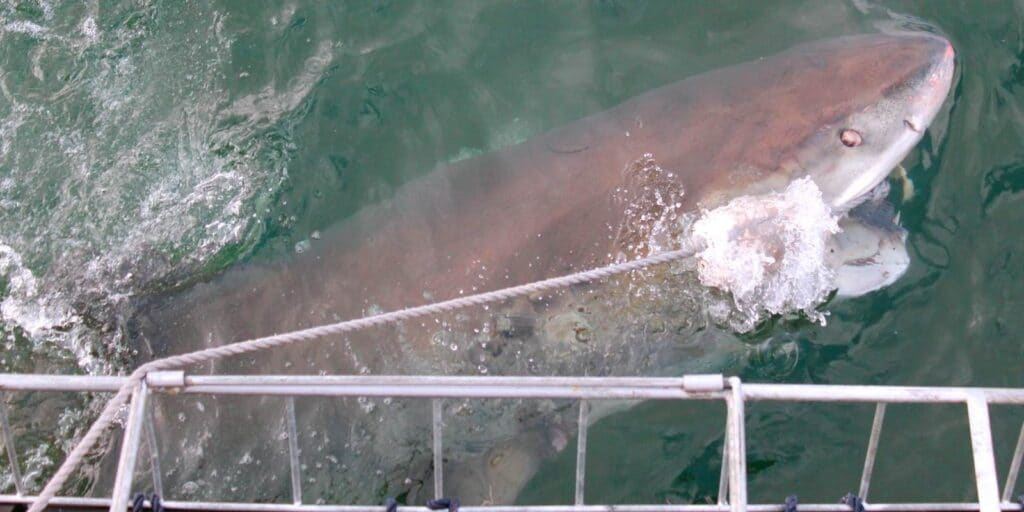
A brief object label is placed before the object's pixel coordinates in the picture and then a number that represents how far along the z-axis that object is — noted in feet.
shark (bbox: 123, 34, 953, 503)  11.02
